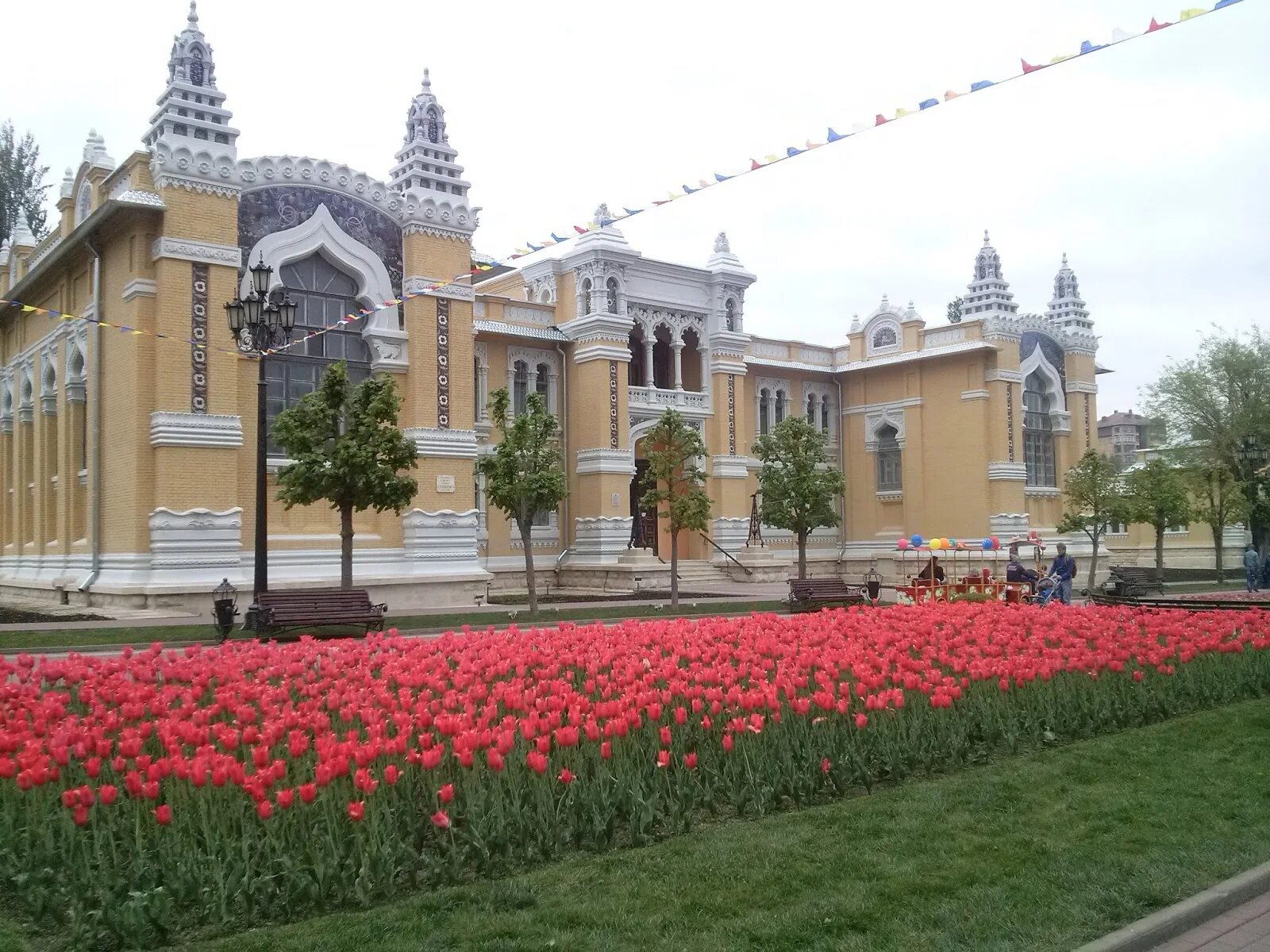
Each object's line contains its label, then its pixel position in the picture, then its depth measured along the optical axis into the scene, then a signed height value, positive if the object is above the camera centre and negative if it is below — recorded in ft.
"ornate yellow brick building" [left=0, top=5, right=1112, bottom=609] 75.36 +13.62
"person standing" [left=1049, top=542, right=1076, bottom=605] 75.36 -3.74
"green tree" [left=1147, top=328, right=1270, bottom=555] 137.80 +14.47
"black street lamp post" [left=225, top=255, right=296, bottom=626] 59.11 +10.72
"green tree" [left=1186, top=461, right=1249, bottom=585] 124.36 +2.00
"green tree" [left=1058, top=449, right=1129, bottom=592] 117.70 +2.23
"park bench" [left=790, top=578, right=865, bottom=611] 77.20 -5.16
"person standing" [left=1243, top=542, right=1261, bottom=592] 97.45 -4.58
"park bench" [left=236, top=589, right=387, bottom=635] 57.62 -4.50
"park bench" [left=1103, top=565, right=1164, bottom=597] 82.23 -5.49
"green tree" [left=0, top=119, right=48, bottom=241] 146.30 +45.63
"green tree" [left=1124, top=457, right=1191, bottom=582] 118.01 +1.89
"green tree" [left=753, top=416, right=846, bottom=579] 100.68 +3.47
